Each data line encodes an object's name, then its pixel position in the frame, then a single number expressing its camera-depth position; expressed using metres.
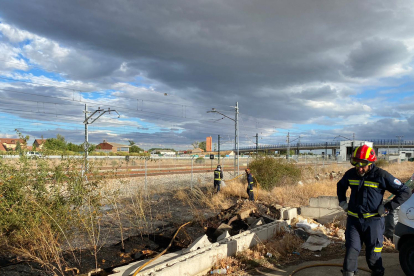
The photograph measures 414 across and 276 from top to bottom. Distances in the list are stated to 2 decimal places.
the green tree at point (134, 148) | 90.94
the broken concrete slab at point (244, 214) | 8.59
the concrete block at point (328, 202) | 8.88
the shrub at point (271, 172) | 16.36
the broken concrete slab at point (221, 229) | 7.34
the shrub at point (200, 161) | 51.41
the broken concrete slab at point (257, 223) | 7.42
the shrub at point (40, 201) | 5.43
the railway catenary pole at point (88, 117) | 26.06
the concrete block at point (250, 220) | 8.25
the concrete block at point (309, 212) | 9.09
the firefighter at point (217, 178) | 15.19
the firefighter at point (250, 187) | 12.50
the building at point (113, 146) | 105.65
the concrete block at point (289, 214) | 8.23
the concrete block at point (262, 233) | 6.60
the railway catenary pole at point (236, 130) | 24.17
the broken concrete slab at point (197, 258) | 4.53
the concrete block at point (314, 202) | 9.09
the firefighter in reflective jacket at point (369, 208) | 3.99
